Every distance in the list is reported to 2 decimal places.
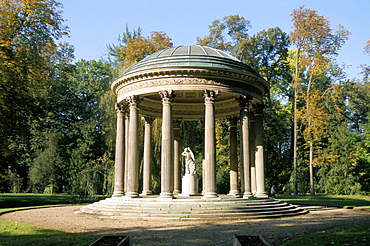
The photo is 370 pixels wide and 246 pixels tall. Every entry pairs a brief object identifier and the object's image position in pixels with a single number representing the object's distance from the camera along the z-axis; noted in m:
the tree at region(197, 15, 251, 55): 56.84
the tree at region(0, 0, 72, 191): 29.58
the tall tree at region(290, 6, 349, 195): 47.00
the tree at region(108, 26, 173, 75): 46.95
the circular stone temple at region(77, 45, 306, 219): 23.27
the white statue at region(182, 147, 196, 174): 29.67
